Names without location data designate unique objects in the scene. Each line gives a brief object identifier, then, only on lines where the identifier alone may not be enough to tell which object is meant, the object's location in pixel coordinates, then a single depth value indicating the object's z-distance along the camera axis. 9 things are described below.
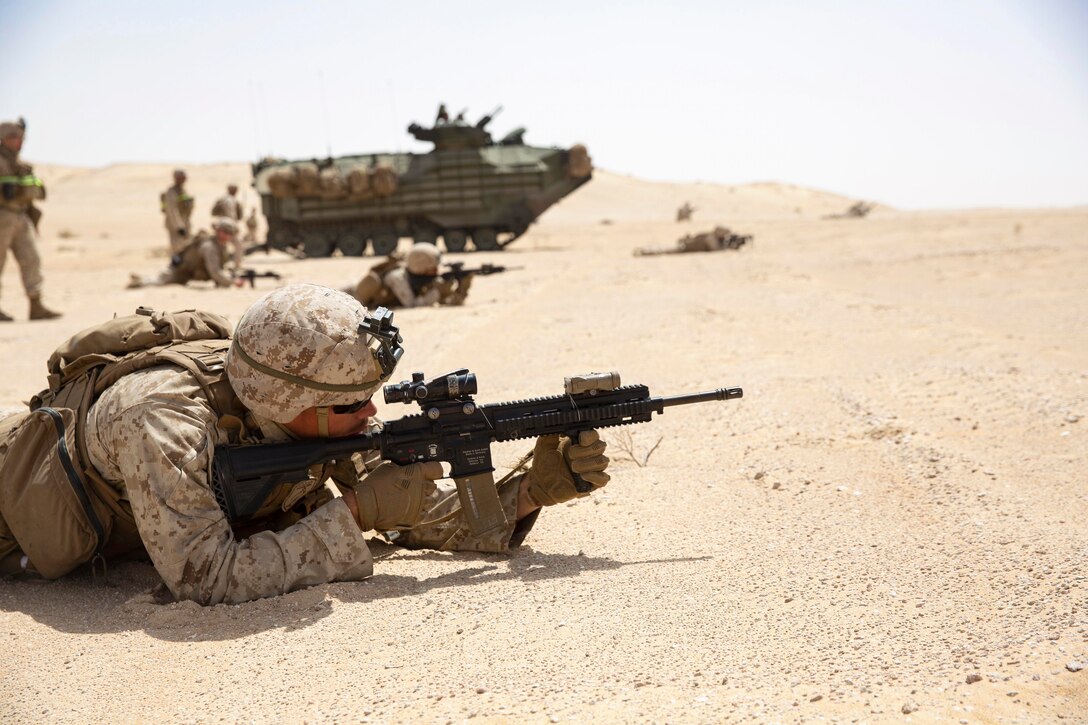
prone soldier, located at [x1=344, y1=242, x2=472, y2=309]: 11.70
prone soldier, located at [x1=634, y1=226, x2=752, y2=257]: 20.19
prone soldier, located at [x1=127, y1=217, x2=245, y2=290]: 15.07
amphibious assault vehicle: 24.00
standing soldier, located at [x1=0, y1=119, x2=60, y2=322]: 11.61
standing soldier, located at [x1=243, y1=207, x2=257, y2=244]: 29.17
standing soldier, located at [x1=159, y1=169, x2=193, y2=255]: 19.47
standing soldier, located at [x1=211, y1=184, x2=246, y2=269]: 18.30
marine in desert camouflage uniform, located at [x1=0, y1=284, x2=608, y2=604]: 3.28
